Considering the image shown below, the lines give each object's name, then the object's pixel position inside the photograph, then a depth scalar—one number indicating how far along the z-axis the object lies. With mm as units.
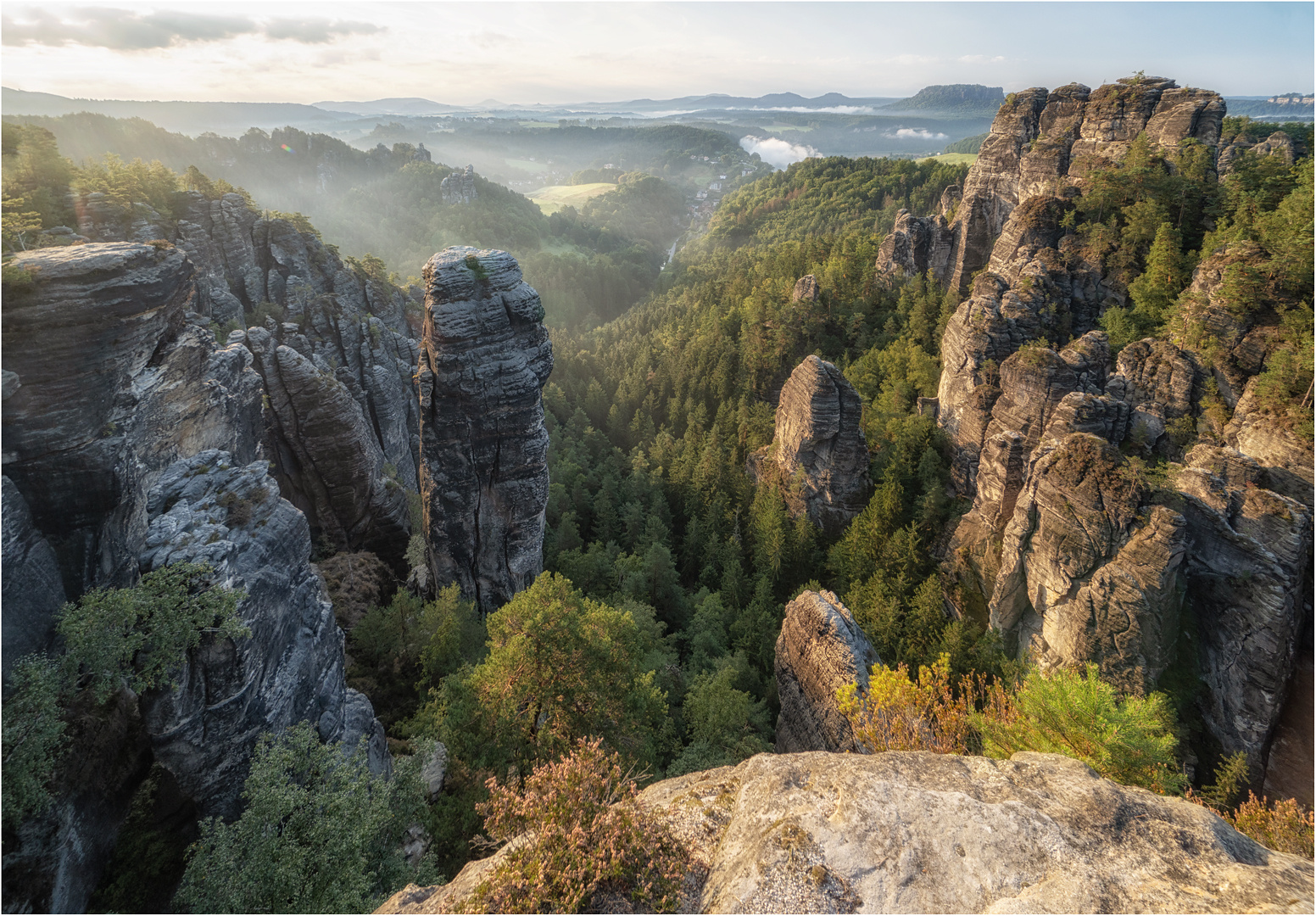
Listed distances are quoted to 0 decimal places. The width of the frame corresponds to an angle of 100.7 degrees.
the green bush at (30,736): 11375
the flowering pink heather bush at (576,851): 8406
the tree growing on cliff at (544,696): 19938
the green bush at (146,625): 13234
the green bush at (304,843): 12547
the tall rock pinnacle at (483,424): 29500
